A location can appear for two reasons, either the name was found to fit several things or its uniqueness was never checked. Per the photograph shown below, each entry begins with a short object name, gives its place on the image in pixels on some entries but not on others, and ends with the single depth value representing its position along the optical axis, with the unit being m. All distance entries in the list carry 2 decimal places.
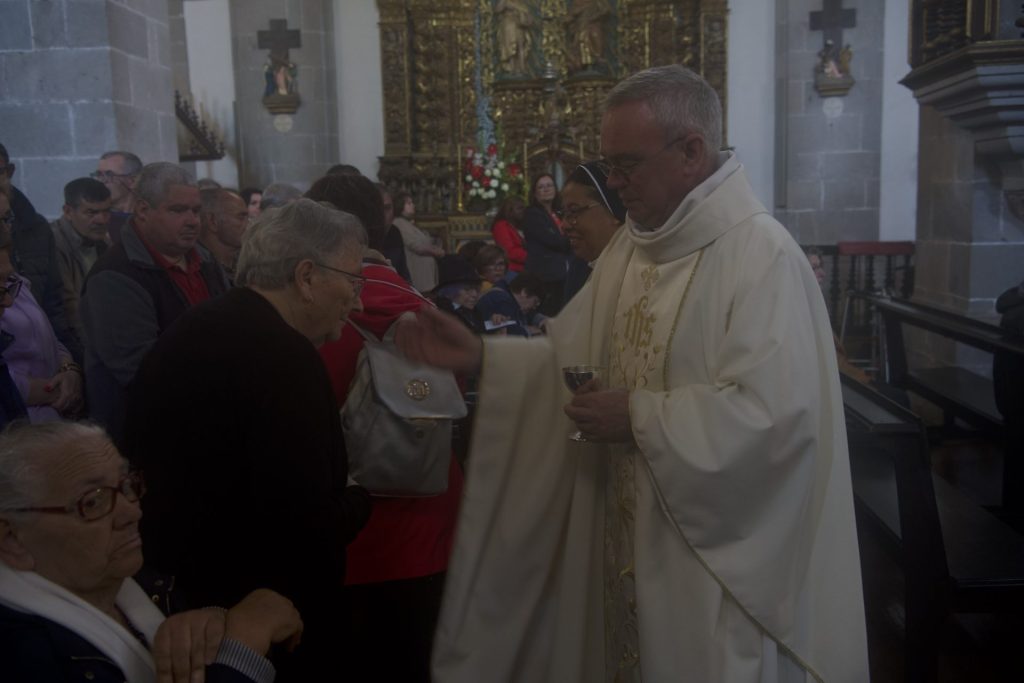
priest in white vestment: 2.01
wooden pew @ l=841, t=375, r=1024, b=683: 3.04
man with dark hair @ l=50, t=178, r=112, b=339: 4.55
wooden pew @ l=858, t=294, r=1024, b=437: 4.62
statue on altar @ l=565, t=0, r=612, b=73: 12.12
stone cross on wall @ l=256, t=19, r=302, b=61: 11.51
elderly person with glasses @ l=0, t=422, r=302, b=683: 1.58
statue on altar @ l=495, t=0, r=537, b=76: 12.12
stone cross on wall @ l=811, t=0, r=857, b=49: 10.78
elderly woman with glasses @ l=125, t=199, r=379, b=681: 1.96
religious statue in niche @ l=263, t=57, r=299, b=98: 11.51
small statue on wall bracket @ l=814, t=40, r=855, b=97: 10.84
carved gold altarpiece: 12.04
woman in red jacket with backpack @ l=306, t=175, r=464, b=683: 2.53
